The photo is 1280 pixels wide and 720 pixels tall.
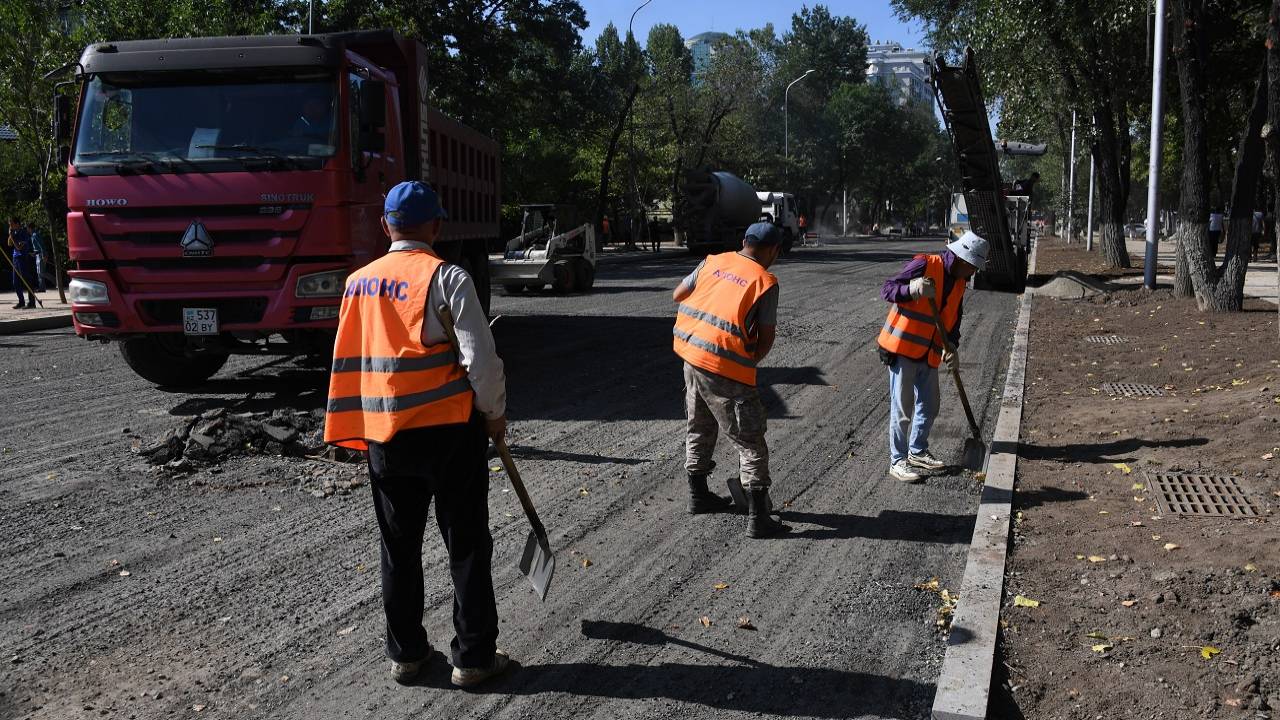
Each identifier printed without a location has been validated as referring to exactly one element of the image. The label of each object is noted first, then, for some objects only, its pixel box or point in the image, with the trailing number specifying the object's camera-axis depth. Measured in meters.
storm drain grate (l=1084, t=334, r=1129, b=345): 13.32
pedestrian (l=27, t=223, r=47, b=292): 20.89
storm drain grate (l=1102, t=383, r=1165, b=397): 9.53
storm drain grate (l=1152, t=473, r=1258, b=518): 5.84
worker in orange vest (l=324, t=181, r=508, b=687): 3.67
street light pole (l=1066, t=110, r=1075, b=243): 42.40
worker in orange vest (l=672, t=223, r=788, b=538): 5.53
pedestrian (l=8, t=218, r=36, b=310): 18.62
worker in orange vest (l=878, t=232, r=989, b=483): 6.62
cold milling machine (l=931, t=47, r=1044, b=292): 19.64
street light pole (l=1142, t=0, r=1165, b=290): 18.66
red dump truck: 8.26
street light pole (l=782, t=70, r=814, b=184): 56.18
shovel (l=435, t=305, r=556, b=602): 4.15
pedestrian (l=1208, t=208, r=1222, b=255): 23.58
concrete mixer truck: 37.09
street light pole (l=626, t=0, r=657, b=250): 38.97
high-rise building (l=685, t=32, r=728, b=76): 185.88
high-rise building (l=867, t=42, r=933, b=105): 175.94
